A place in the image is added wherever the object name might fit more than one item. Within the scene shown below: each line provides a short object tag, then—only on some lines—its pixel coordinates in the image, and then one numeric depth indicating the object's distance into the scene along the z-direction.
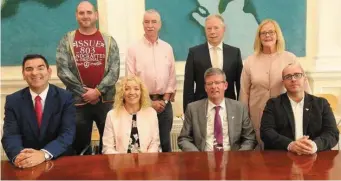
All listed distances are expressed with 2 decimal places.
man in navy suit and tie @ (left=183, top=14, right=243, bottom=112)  3.18
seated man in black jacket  2.63
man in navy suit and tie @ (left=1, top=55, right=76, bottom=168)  2.51
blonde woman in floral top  2.80
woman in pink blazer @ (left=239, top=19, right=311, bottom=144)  2.96
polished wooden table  1.93
